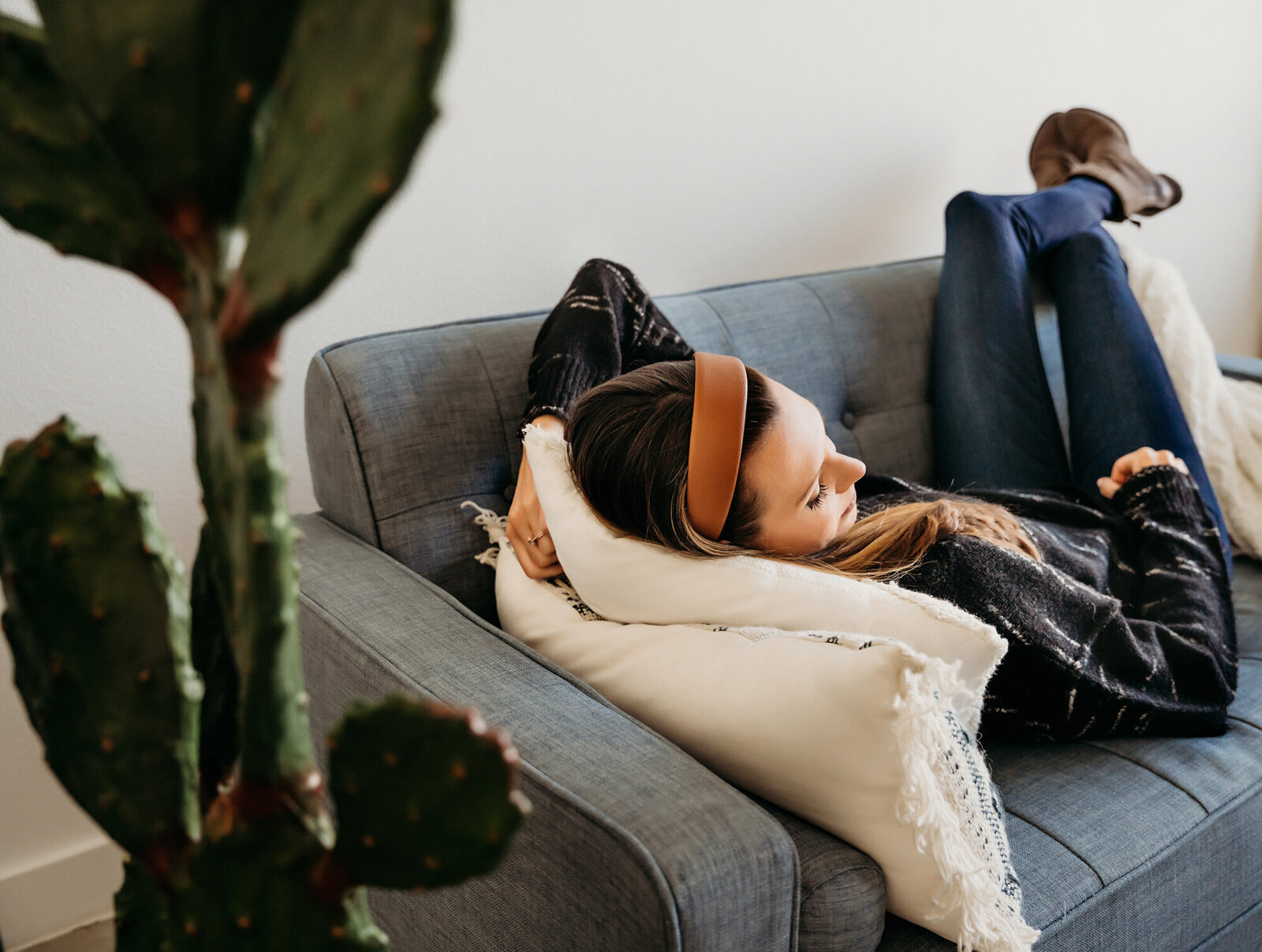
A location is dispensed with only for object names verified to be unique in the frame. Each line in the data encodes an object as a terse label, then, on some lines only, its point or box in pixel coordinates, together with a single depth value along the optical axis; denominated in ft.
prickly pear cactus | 1.22
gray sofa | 2.45
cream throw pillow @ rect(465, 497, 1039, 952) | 2.59
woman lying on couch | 3.41
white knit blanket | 5.62
